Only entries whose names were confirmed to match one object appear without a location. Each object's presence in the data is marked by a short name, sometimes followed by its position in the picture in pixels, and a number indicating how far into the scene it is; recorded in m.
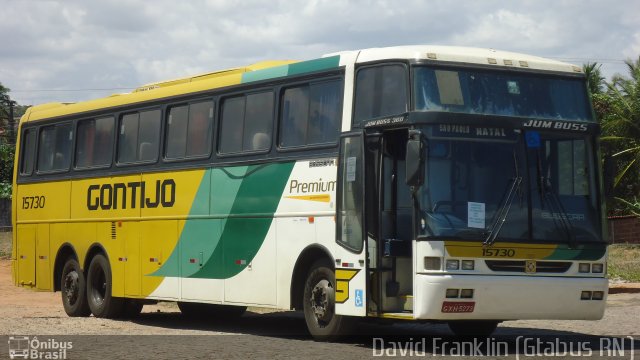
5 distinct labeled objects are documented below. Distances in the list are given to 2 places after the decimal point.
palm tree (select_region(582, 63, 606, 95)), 51.09
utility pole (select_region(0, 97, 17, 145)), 81.31
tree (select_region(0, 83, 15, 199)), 70.95
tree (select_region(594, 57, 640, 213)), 42.09
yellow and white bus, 13.91
